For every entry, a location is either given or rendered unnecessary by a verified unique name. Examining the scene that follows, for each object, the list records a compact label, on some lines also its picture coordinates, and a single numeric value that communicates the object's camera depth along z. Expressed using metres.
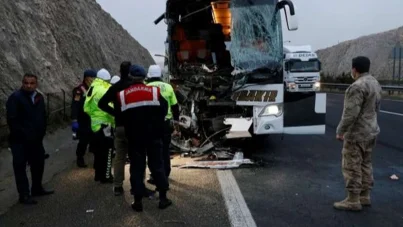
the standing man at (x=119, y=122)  6.97
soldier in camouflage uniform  6.21
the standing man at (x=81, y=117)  9.38
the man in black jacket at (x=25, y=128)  6.94
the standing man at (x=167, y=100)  7.67
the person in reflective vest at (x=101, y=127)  8.06
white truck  30.23
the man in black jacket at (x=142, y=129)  6.40
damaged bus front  9.86
